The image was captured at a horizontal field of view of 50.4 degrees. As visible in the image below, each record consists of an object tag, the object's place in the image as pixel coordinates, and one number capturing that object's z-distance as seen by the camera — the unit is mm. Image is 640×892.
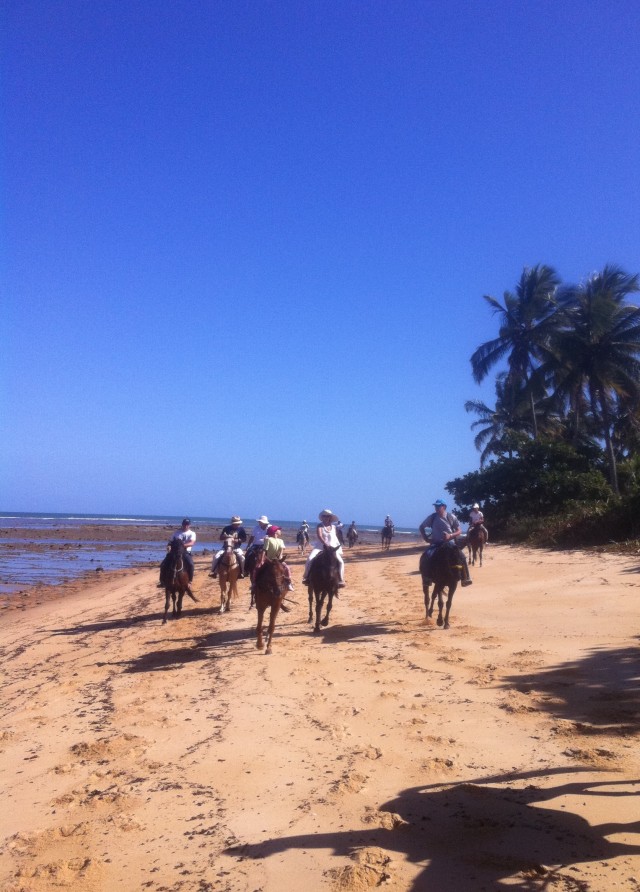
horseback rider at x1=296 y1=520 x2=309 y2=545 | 38062
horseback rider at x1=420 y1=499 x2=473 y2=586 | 11578
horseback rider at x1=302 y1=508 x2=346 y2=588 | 11852
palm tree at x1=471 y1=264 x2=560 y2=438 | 39594
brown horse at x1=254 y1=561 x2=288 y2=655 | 10164
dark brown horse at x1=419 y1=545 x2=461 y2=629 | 11430
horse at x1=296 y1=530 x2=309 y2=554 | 38050
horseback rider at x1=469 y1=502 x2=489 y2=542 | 21166
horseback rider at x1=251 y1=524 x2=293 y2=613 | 10310
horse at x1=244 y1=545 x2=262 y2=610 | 11700
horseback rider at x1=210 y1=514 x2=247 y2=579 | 14195
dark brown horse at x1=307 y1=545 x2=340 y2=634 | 11664
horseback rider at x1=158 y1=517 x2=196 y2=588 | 13391
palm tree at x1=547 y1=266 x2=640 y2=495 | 32588
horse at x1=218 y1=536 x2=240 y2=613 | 14055
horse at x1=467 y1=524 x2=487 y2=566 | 20969
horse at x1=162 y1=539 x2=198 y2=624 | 13234
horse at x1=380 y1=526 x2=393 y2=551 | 40344
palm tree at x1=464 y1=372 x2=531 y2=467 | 44781
